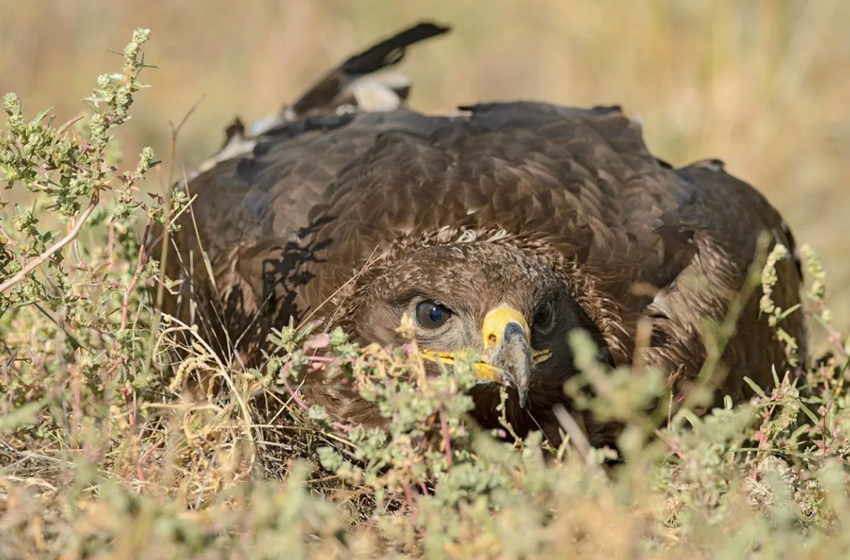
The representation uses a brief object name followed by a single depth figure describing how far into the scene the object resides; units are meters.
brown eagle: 8.65
